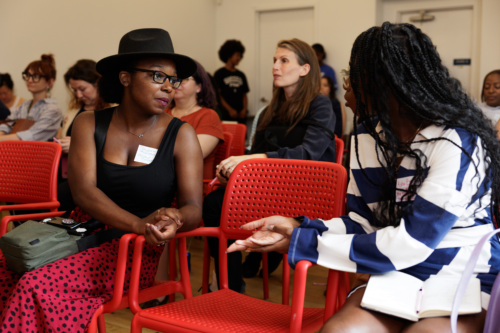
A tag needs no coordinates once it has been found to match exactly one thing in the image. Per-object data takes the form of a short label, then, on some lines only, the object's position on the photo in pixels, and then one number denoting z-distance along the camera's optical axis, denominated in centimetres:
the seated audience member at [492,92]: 484
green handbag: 183
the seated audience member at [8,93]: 598
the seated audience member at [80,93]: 370
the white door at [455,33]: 743
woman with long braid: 135
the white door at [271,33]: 829
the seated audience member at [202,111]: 332
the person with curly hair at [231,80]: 793
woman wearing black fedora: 198
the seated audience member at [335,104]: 506
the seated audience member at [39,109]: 447
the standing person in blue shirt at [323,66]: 773
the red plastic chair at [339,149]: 337
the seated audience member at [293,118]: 287
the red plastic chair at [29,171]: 267
